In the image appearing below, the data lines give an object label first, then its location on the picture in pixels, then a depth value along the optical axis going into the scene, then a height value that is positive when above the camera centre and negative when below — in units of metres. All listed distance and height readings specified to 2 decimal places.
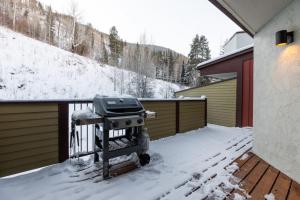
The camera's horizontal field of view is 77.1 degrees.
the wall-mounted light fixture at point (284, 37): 2.59 +0.85
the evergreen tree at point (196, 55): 24.09 +5.59
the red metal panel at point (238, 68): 6.46 +1.12
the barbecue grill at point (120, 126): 2.42 -0.38
